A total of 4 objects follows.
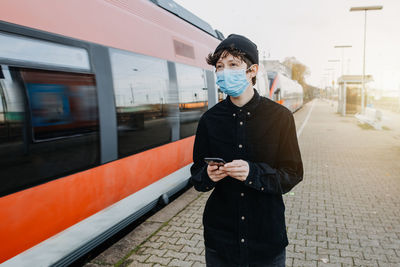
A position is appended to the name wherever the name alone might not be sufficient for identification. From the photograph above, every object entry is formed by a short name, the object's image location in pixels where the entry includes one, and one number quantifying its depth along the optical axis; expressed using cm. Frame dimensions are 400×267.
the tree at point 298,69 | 10782
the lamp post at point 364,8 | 2225
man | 189
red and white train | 292
